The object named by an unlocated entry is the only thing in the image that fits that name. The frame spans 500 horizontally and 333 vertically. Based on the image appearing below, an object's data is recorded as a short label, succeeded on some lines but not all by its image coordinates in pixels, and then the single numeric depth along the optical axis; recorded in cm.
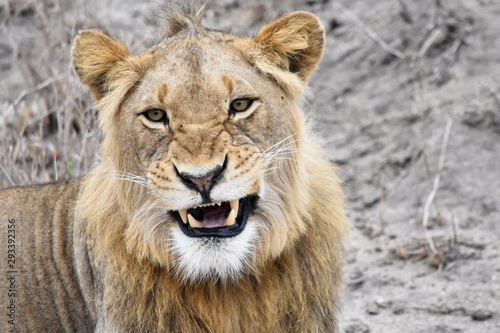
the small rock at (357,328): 855
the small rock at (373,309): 889
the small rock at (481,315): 829
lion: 563
